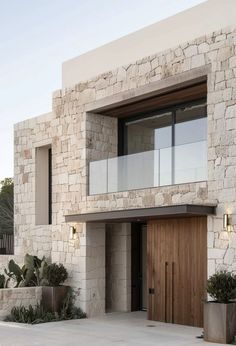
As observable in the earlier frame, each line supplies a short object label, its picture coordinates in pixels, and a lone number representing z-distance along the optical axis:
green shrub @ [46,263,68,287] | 15.07
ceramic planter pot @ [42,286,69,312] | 14.91
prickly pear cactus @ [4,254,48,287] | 15.62
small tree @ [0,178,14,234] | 31.77
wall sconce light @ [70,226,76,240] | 15.62
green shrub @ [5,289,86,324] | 14.20
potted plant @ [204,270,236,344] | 11.27
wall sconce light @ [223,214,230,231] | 11.98
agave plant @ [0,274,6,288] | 15.88
